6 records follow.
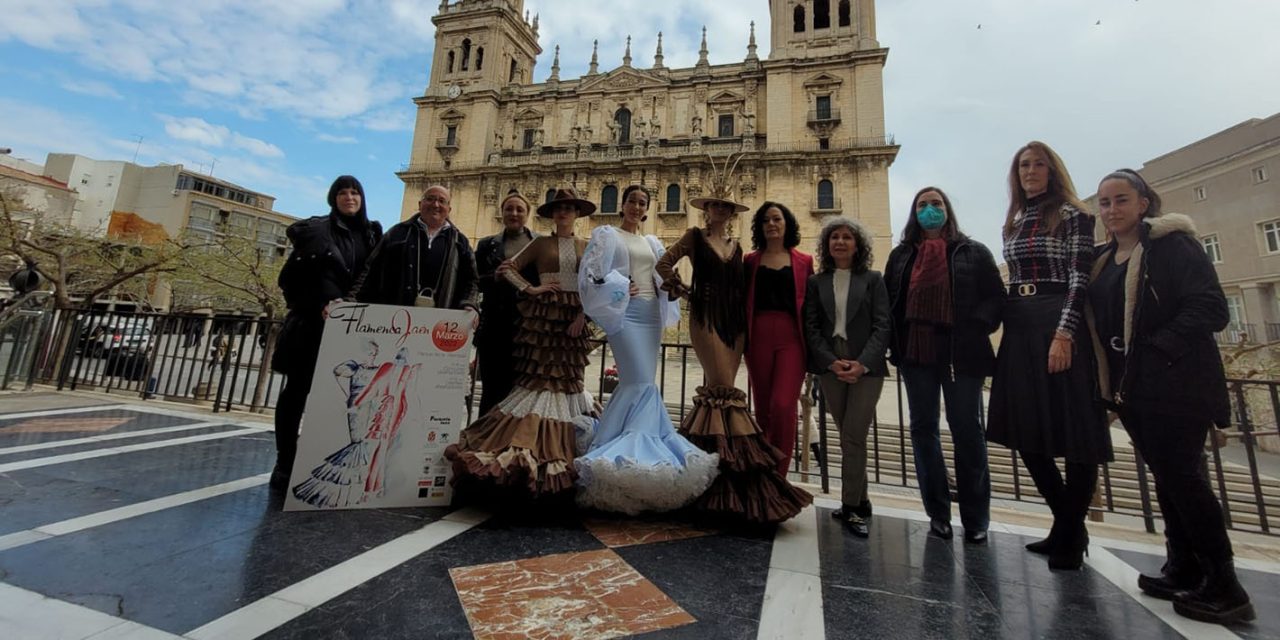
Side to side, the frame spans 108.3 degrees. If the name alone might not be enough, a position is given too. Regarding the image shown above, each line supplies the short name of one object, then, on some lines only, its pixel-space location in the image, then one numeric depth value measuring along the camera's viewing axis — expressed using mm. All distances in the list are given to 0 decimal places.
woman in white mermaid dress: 2340
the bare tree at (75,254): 7348
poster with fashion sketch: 2473
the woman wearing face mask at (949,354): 2527
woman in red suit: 2670
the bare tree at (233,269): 12766
